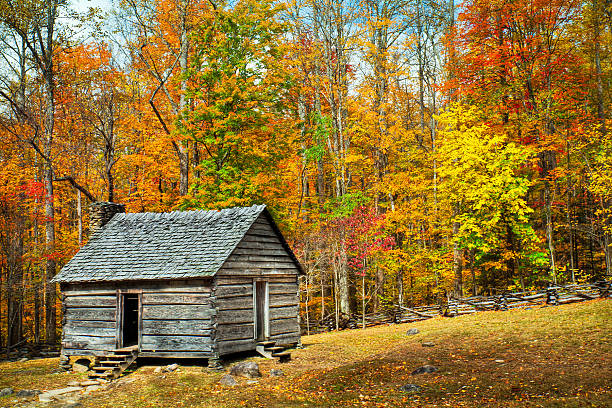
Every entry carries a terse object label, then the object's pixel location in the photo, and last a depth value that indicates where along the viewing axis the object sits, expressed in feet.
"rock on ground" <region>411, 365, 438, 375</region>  42.00
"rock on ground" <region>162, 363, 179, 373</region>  47.73
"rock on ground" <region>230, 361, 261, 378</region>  44.19
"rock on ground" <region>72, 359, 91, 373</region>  52.47
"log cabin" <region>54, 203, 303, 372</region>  49.06
